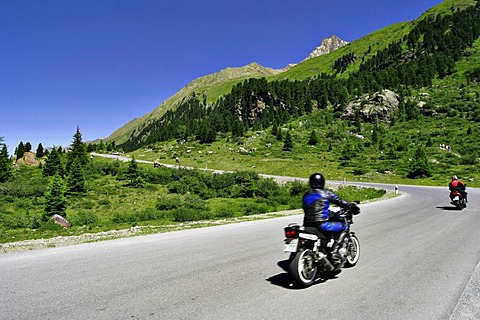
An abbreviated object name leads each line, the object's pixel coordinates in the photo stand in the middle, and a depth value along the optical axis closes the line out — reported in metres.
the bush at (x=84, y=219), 20.50
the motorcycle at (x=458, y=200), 16.45
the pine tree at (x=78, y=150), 60.20
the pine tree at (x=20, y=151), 71.20
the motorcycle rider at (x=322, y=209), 5.93
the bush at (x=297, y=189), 33.29
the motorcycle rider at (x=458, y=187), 16.84
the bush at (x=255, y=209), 22.01
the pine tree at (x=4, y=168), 46.56
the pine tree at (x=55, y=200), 23.28
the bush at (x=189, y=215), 19.16
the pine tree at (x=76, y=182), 36.66
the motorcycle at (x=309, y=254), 5.56
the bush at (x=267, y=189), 33.99
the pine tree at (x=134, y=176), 42.06
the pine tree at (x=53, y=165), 50.53
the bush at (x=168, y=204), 26.94
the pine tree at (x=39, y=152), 74.41
